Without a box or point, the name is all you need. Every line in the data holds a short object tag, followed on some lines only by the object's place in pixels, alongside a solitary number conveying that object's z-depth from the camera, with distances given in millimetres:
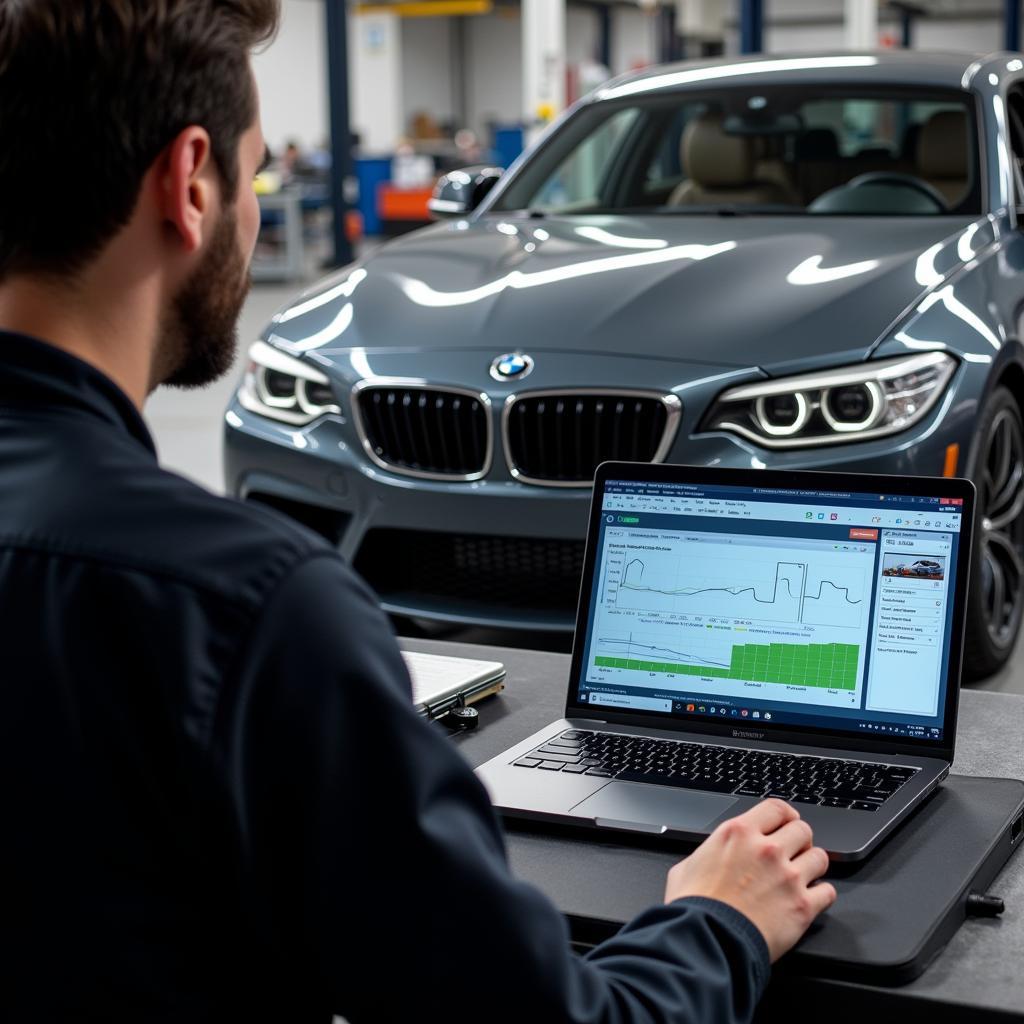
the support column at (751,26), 13828
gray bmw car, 3145
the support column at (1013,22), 20297
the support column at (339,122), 11047
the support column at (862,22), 15992
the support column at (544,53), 12844
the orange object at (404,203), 20859
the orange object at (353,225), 11952
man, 808
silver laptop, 1400
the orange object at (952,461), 3160
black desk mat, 1064
